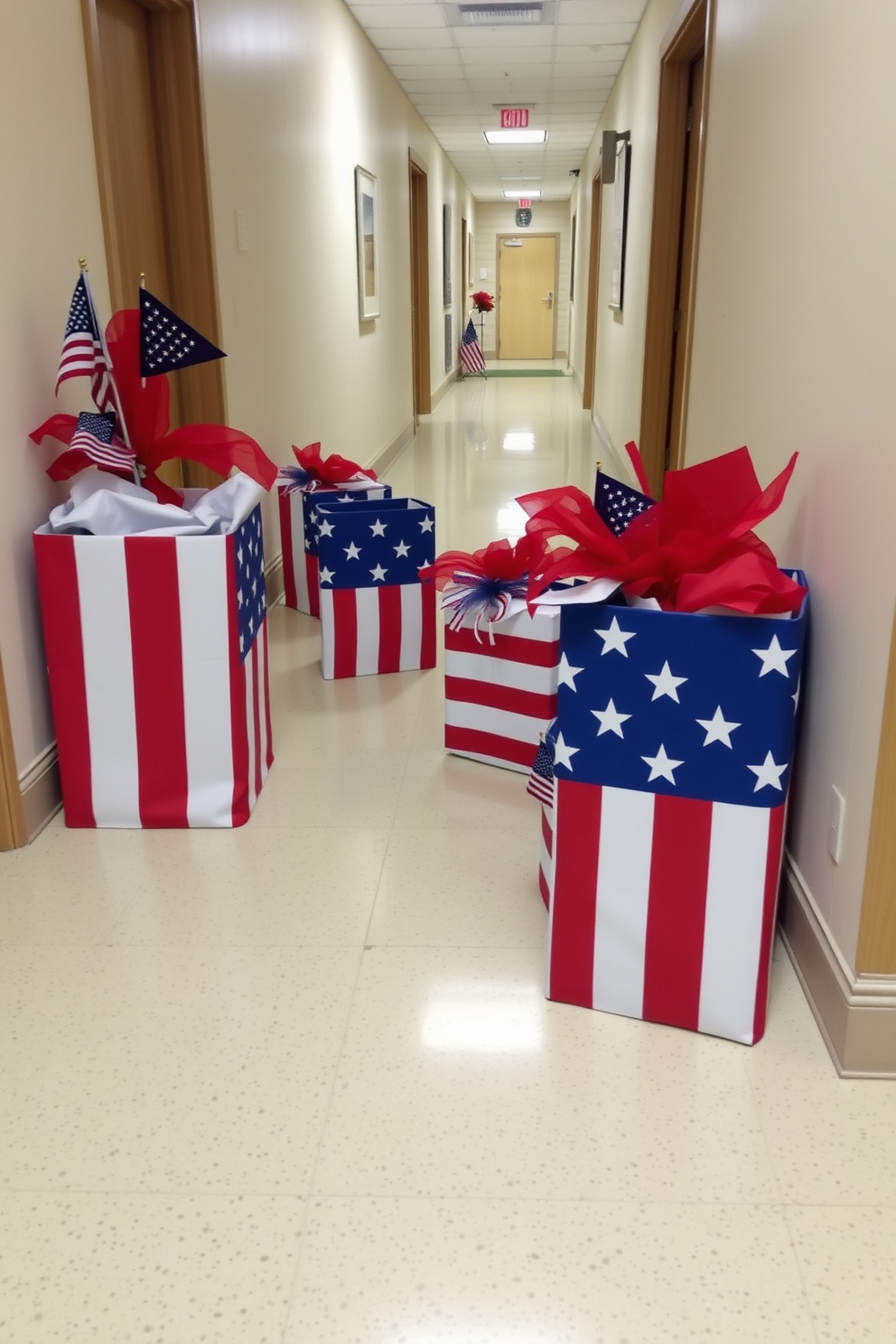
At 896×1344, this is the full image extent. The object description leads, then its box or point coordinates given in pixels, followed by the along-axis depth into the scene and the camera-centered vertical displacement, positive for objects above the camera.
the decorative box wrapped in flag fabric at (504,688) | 2.79 -0.97
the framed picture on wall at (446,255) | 13.22 +0.76
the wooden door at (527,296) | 20.44 +0.39
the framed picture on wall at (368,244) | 6.83 +0.48
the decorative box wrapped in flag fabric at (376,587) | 3.44 -0.86
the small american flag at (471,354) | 15.94 -0.54
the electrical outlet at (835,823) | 1.79 -0.83
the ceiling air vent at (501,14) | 6.23 +1.76
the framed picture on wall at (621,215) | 6.89 +0.66
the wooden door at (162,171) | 3.32 +0.48
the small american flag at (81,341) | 2.47 -0.05
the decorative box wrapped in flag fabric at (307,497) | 4.15 -0.69
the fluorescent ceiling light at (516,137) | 11.34 +1.89
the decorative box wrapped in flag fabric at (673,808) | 1.66 -0.78
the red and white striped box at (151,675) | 2.47 -0.82
